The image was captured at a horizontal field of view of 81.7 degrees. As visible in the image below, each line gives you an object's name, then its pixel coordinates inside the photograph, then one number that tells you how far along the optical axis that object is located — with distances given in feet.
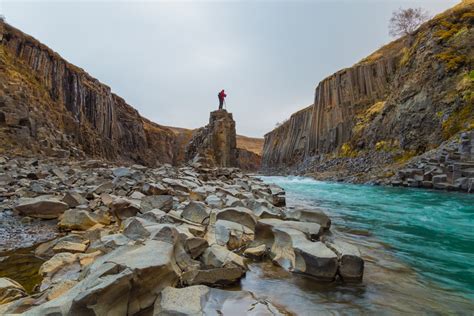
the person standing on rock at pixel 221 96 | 99.14
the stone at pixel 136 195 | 20.17
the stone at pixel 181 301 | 6.41
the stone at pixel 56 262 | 9.49
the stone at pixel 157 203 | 17.13
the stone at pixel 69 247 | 11.27
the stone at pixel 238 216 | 14.88
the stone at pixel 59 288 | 7.40
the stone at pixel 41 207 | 16.03
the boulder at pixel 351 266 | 9.66
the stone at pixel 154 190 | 22.30
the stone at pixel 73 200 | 17.69
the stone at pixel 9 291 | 7.31
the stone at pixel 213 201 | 19.20
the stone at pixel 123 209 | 16.48
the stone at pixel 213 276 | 8.73
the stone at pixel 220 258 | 9.83
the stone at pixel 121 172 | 29.50
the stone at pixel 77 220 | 14.83
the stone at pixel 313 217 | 16.34
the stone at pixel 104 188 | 21.77
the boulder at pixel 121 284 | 5.93
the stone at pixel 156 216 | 14.05
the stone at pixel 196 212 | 15.39
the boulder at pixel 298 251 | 9.61
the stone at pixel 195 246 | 10.40
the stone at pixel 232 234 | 12.70
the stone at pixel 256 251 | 11.65
